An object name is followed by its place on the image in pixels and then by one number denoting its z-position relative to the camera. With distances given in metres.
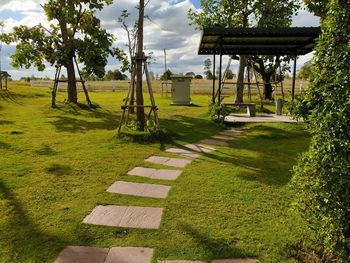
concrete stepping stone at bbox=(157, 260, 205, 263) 3.01
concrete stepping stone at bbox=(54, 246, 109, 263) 3.00
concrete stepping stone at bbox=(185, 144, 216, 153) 7.88
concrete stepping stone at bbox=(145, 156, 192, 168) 6.52
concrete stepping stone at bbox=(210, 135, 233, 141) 9.45
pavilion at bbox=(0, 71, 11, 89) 22.30
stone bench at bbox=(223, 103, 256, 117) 13.73
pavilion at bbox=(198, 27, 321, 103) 10.09
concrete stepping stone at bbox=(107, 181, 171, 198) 4.76
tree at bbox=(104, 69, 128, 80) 76.47
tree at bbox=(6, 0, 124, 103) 15.56
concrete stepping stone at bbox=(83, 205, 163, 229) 3.76
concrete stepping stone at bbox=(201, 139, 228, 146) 8.70
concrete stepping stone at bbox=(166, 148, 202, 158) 7.33
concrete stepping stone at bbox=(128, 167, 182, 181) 5.61
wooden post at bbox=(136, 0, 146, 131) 9.38
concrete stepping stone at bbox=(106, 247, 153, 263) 3.01
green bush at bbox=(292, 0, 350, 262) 2.53
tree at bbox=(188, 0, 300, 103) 17.34
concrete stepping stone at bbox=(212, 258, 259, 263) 3.02
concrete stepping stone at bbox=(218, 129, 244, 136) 10.36
